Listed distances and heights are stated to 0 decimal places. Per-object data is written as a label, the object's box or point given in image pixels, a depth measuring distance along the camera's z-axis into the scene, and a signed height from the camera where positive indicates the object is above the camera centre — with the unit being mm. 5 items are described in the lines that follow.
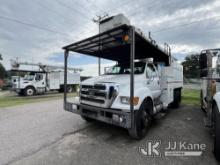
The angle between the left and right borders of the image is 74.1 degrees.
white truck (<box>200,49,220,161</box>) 3455 +214
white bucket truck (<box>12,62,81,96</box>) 14977 +159
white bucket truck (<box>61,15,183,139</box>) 3369 -75
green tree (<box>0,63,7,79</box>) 43938 +3266
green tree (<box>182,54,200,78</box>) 49572 +5411
